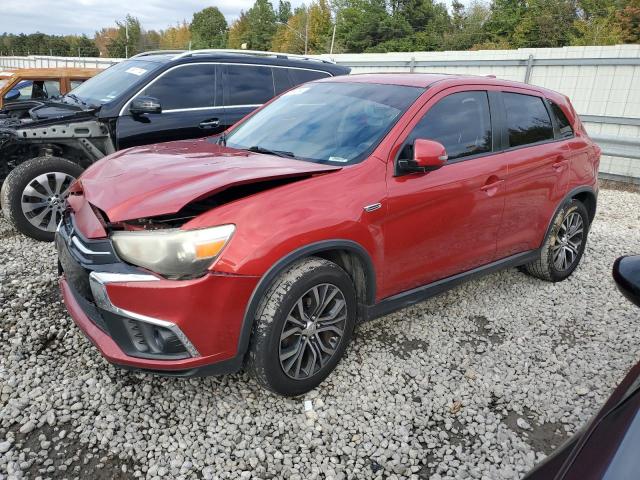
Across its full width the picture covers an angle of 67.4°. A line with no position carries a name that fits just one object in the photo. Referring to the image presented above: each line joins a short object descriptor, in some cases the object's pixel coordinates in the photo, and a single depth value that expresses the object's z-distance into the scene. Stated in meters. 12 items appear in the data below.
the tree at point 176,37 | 96.48
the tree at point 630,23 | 30.09
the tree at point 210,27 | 92.81
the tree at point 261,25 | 76.00
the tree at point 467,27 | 47.81
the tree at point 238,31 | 82.93
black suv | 4.77
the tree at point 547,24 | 38.88
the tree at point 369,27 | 51.75
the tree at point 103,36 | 101.47
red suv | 2.30
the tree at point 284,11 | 82.25
